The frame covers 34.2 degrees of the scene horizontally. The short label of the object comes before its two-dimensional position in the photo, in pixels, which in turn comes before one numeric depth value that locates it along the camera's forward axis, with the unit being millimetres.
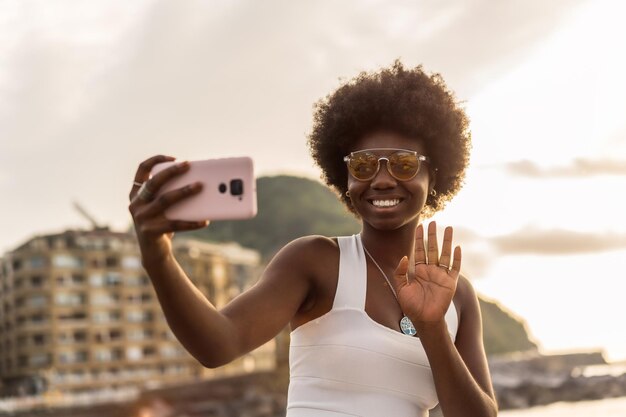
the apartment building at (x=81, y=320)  86188
